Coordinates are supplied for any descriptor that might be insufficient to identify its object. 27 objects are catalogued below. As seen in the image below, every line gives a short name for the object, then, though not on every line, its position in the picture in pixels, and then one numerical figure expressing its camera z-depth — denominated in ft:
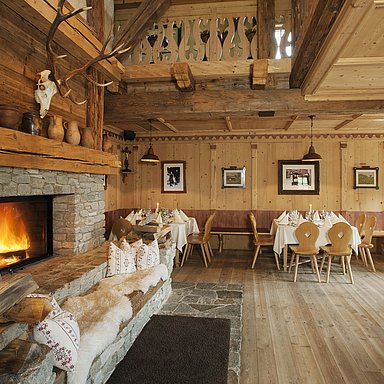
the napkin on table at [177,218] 22.22
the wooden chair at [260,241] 21.27
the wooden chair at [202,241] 21.79
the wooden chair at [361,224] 22.05
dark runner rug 8.03
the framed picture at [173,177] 28.17
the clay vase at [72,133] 11.78
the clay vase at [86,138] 12.75
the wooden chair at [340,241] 18.16
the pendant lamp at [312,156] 21.39
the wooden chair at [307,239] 18.48
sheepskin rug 6.92
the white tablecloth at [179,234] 20.75
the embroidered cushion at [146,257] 13.09
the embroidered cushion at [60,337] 6.05
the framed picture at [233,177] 27.37
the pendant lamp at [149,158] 22.58
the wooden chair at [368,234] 20.45
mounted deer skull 9.00
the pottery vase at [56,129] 10.80
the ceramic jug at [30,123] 9.63
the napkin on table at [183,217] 23.50
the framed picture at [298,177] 26.71
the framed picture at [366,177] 26.00
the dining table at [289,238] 19.71
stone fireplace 9.68
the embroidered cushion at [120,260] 12.20
